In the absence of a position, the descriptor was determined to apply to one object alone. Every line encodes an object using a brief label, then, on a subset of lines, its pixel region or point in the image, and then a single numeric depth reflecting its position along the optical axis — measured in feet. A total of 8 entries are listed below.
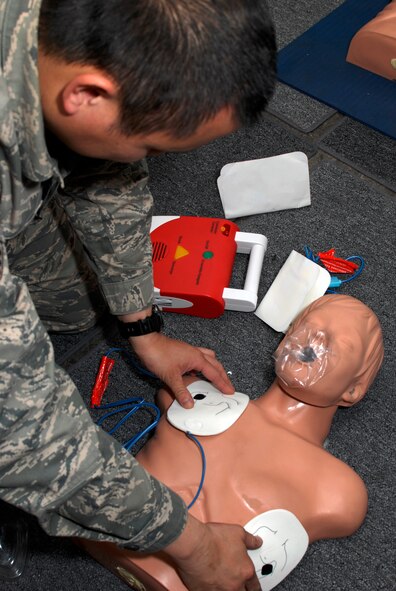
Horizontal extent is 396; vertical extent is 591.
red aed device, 5.60
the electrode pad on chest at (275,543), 4.32
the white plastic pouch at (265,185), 6.40
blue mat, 7.04
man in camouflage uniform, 2.66
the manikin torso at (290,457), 4.44
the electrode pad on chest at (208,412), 4.55
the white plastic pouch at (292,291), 5.63
